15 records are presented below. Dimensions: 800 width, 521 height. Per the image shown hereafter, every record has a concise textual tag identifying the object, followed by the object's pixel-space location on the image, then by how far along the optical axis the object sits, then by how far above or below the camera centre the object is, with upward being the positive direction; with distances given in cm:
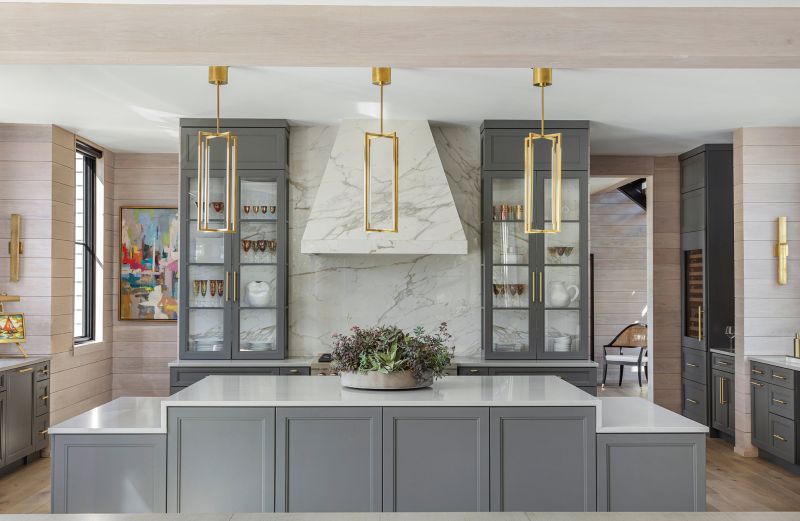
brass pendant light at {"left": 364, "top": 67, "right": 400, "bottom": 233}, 378 +57
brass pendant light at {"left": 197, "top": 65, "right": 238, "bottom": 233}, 376 +45
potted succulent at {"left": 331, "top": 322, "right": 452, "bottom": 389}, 376 -47
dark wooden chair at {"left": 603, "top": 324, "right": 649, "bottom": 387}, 966 -100
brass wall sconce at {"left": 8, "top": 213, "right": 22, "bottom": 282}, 571 +16
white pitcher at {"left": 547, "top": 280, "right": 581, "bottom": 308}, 586 -21
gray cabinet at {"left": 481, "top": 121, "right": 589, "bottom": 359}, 582 +9
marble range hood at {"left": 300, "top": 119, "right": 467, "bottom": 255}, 562 +49
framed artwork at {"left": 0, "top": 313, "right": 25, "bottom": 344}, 542 -45
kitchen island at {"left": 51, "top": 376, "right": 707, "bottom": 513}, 353 -92
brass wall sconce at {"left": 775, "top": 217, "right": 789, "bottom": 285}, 585 +14
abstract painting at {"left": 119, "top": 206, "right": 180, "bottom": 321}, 722 +3
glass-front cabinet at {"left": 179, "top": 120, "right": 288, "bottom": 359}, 577 -6
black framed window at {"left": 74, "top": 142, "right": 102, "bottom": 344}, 684 +21
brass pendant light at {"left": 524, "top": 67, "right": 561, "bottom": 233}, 387 +49
